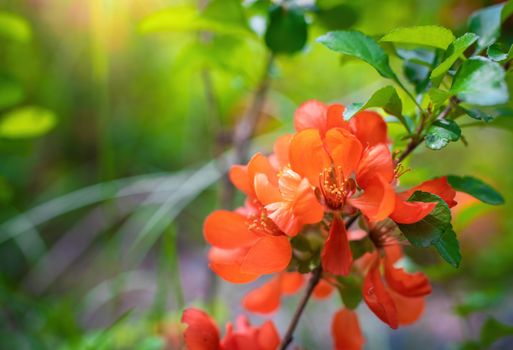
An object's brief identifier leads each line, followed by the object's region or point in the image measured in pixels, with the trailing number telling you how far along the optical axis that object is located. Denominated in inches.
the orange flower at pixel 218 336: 16.9
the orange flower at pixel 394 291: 14.7
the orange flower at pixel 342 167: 14.5
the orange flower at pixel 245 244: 14.8
